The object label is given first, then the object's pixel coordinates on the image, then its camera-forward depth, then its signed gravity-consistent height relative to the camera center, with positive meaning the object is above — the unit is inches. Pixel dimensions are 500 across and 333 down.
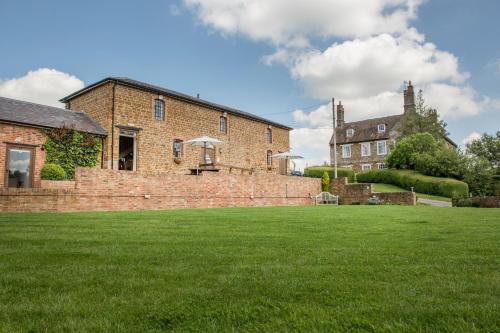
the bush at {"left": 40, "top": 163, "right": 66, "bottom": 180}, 660.7 +33.5
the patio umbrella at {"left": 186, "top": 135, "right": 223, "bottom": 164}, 887.1 +117.4
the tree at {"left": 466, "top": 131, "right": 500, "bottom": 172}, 1549.0 +171.9
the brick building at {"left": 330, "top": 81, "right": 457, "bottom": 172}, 1941.4 +268.6
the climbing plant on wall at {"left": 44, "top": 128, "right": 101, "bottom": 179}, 747.4 +87.0
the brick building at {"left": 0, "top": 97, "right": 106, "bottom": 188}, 692.7 +93.3
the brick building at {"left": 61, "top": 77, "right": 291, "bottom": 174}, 865.5 +170.7
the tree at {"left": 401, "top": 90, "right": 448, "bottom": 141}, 1838.1 +329.1
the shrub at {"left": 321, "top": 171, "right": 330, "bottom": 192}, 1092.5 +20.8
